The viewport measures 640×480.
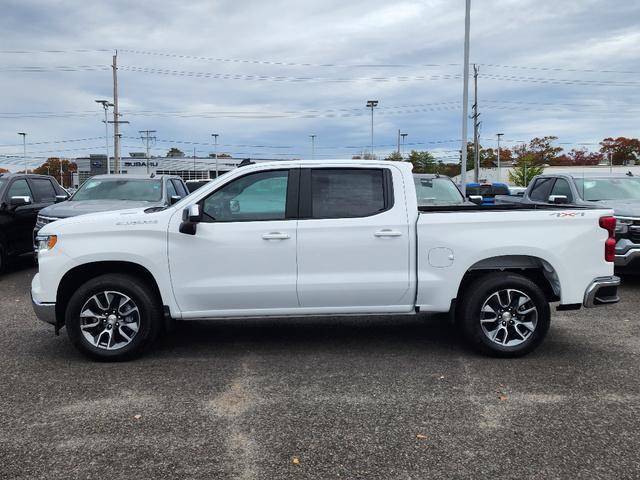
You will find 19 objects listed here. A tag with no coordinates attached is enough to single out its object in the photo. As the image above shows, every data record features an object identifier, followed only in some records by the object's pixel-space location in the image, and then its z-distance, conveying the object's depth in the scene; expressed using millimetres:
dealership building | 98750
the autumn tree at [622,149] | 94938
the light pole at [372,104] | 40438
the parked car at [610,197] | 8836
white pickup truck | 5359
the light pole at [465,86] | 20609
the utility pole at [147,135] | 83188
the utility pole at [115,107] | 41188
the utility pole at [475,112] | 46544
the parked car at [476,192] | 16263
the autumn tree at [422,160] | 71750
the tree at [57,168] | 124188
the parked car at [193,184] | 16072
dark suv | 10398
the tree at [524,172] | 53294
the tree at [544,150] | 93125
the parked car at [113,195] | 9570
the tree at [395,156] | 62053
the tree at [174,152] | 131662
